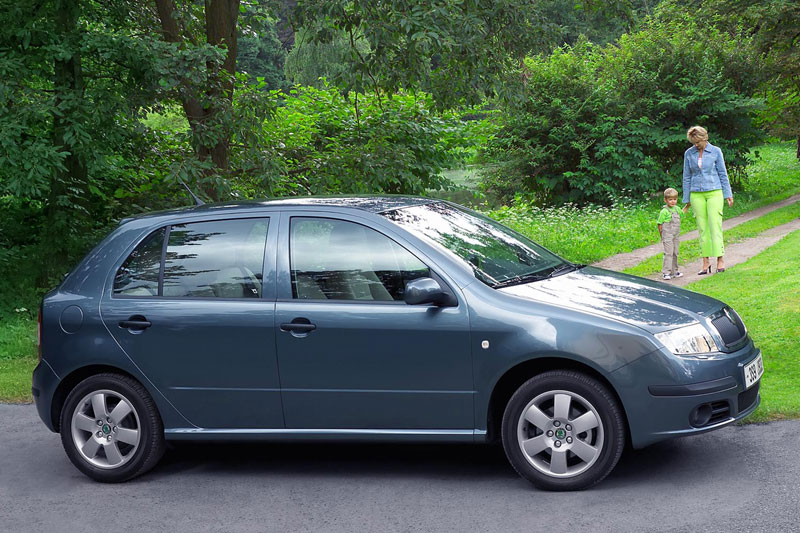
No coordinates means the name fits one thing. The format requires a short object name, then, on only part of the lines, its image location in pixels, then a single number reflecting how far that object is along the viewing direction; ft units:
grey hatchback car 17.35
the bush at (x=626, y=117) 79.05
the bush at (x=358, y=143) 43.14
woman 39.45
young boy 41.24
